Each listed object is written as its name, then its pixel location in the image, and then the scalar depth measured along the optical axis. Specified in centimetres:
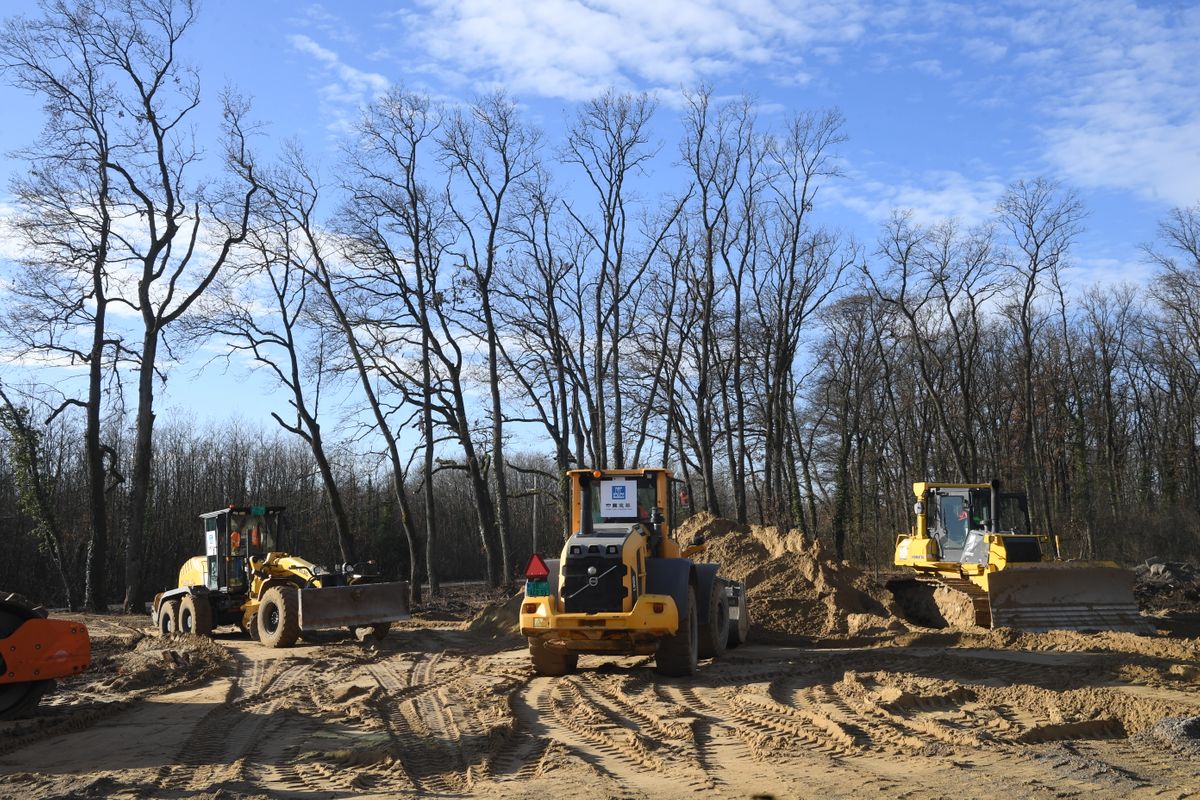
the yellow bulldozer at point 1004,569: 1602
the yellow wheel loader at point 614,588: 1181
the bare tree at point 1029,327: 3712
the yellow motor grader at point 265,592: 1711
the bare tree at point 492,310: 2973
